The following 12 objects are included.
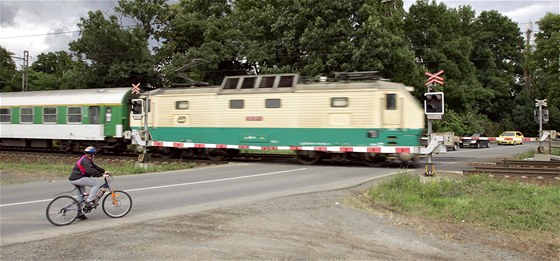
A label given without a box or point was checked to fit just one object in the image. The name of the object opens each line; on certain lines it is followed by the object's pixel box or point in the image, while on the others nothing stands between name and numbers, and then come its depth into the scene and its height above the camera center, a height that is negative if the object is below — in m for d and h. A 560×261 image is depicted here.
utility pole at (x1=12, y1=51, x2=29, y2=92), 43.72 +6.67
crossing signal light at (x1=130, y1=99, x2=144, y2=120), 16.86 +0.98
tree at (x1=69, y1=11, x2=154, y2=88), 37.28 +6.92
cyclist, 8.40 -0.75
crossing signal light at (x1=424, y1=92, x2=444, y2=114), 11.27 +0.75
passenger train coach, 21.91 +0.84
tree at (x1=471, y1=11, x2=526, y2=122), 59.75 +10.30
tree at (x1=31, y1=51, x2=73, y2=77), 65.44 +10.61
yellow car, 45.16 -0.61
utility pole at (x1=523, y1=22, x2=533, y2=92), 64.44 +8.63
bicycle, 8.19 -1.35
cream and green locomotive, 17.14 +0.62
